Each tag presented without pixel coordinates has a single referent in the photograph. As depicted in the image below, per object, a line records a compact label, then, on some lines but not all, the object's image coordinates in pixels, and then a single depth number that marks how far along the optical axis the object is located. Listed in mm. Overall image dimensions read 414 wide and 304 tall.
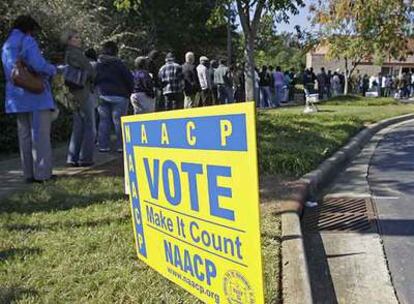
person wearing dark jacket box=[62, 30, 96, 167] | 6539
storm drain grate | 5090
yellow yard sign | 2217
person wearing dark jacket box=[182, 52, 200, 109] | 10856
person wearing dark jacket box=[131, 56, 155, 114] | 8031
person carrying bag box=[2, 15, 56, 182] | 5605
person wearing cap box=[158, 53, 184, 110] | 9984
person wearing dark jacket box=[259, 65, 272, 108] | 19625
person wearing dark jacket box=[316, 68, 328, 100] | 26922
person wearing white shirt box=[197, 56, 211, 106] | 12672
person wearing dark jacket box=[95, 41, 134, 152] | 7504
